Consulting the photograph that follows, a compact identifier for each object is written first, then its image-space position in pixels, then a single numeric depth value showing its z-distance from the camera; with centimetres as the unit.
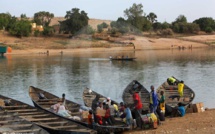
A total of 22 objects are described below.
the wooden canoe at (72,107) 1511
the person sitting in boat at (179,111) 1812
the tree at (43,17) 11504
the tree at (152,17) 12219
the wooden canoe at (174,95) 1983
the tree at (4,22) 8944
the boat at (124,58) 5839
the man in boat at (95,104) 1681
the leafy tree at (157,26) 11138
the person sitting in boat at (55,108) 1755
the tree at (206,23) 11700
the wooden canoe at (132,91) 2062
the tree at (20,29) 8648
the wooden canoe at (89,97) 2059
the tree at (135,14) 9279
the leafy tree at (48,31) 8956
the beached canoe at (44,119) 1448
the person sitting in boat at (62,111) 1681
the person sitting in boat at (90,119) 1542
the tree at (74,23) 8862
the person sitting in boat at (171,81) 2444
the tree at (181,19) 12531
